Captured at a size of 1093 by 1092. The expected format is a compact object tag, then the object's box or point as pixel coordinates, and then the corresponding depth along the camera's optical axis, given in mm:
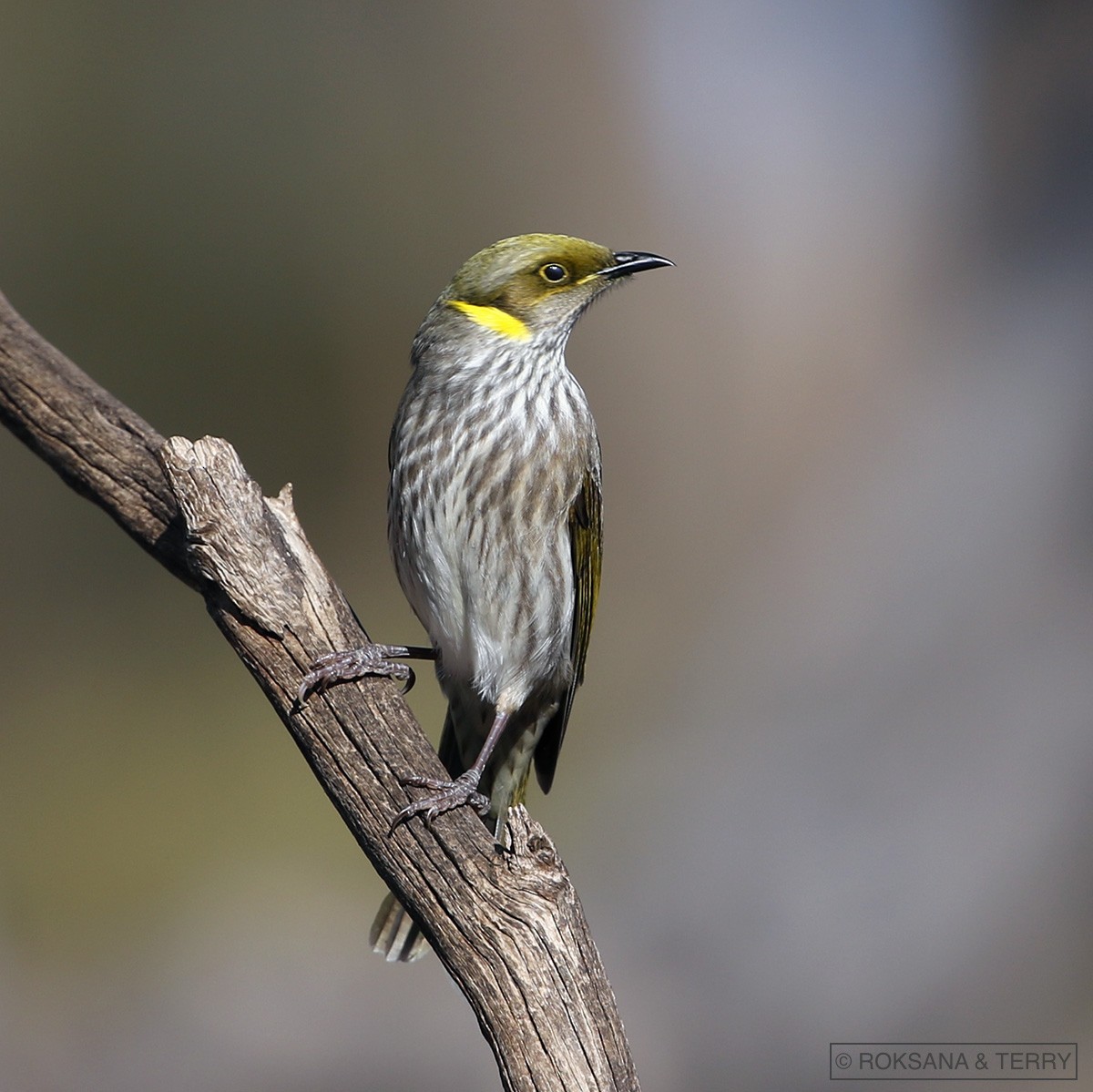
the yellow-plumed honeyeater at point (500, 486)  6406
